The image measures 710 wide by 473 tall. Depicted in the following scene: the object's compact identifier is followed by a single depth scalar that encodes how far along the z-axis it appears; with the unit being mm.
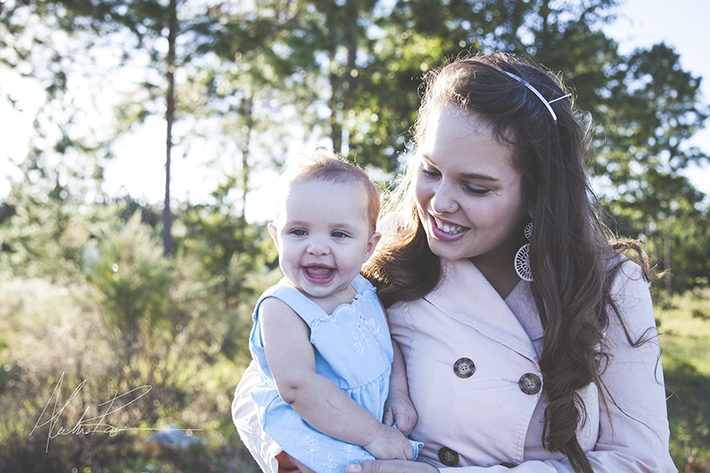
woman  1490
